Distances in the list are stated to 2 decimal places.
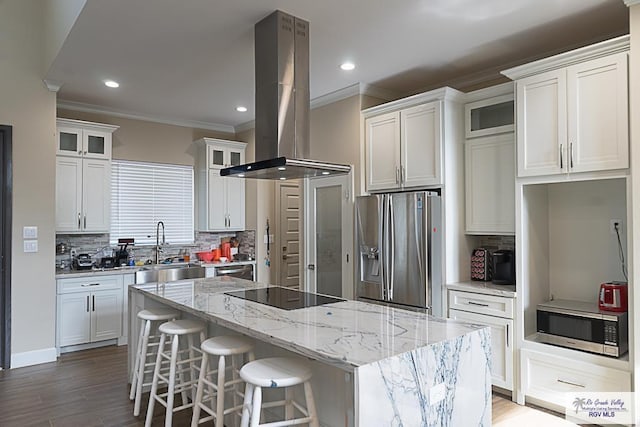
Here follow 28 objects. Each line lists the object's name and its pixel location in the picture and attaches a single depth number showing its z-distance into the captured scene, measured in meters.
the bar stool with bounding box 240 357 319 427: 1.95
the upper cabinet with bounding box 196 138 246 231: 6.07
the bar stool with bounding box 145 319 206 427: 2.73
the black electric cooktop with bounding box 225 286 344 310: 2.77
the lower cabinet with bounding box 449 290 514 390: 3.40
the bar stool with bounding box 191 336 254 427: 2.35
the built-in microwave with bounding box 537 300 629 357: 2.90
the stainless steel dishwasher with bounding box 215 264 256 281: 5.89
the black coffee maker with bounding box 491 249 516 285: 3.66
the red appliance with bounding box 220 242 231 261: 6.29
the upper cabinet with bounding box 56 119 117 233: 4.91
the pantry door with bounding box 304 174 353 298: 4.66
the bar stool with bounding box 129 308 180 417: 3.16
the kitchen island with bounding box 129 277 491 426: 1.64
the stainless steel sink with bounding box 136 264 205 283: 5.18
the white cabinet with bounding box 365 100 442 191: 3.94
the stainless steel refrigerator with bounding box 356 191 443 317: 3.82
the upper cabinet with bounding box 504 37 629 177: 2.85
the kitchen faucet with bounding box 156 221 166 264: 5.84
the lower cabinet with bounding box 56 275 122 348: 4.65
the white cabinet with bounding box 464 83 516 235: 3.67
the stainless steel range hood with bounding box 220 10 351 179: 3.05
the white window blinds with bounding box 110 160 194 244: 5.70
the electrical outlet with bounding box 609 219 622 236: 3.28
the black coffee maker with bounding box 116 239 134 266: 5.39
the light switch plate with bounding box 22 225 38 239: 4.30
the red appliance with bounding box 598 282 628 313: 3.02
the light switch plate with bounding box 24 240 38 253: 4.31
